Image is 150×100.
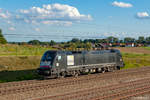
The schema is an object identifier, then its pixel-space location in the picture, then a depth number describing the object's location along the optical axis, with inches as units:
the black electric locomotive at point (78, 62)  885.8
